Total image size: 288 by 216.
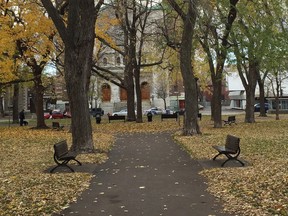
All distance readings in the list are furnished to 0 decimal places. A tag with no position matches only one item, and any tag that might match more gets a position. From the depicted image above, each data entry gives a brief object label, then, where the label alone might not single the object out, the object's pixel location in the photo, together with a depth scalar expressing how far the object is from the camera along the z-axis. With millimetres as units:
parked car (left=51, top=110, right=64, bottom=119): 45184
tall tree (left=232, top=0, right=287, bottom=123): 16648
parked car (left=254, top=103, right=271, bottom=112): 47874
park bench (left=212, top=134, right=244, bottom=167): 8574
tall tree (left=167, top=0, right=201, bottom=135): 15360
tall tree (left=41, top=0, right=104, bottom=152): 10997
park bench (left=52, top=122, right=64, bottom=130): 21524
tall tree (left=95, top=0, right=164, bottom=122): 22928
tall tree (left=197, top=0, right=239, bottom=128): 16381
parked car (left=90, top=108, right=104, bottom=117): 44538
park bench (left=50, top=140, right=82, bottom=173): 8307
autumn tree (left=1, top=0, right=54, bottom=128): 19224
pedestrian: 27893
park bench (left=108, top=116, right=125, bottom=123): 26876
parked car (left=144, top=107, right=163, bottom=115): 47784
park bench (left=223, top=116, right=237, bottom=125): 22316
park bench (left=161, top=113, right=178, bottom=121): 26745
